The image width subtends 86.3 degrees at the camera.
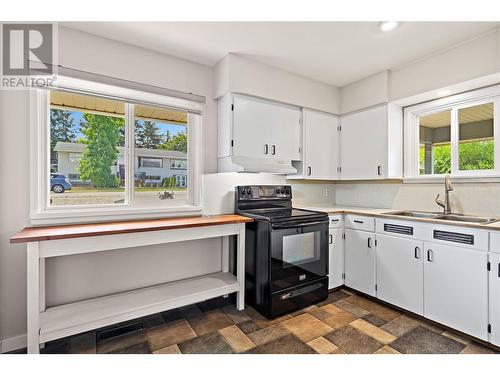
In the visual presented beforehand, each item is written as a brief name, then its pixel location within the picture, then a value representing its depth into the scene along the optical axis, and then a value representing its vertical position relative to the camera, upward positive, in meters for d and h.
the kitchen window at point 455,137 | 2.50 +0.53
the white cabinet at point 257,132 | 2.61 +0.58
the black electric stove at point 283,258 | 2.37 -0.66
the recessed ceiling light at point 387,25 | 2.03 +1.26
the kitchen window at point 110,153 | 2.07 +0.32
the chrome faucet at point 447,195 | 2.60 -0.07
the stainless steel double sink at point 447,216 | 2.30 -0.27
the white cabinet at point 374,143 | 2.97 +0.52
